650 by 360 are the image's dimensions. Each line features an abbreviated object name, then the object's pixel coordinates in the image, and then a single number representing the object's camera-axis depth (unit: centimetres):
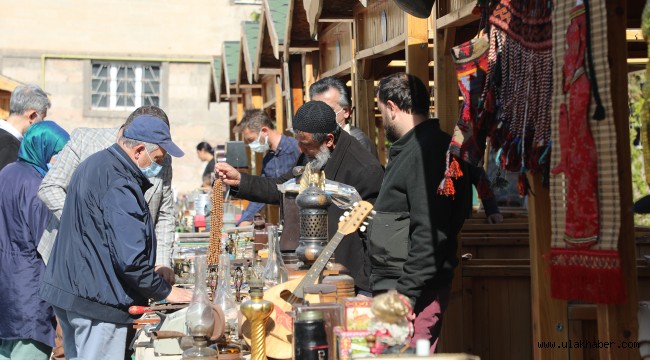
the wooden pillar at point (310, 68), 991
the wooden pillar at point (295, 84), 1050
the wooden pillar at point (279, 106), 1209
